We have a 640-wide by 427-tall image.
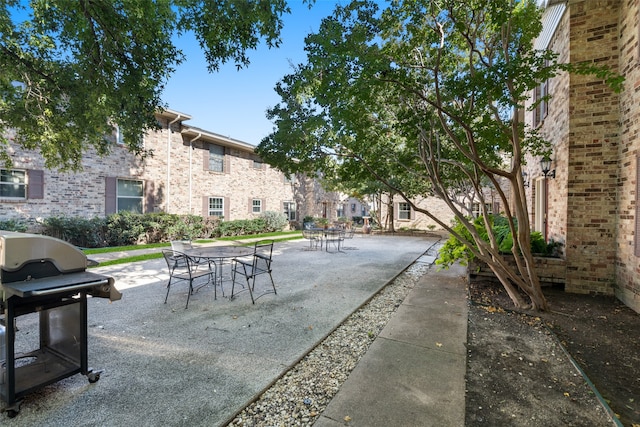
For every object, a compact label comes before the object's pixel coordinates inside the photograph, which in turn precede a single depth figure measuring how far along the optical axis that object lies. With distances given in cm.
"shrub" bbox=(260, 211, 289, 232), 1825
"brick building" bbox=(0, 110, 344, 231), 979
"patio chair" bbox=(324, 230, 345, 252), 1106
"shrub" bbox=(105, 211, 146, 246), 1095
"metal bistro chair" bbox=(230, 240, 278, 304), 515
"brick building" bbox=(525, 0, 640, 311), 473
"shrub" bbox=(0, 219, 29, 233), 888
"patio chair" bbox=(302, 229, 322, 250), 1193
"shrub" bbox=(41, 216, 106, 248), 976
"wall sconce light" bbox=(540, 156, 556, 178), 627
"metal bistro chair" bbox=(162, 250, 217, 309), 486
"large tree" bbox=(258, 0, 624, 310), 396
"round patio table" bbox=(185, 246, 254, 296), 502
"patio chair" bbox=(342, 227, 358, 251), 1181
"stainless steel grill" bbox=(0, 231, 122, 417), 216
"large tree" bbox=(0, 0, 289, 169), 432
